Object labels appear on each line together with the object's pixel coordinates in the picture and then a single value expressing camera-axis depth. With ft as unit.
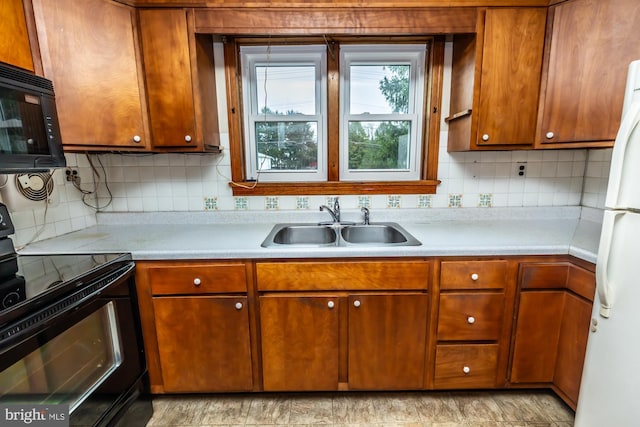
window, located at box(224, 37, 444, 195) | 6.29
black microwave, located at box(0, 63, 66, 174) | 3.48
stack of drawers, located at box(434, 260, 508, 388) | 4.74
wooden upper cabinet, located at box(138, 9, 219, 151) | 5.10
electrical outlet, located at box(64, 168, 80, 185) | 5.89
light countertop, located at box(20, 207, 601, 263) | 4.64
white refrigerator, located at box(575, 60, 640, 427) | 3.34
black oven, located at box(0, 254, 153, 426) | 3.03
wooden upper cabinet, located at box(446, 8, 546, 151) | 5.14
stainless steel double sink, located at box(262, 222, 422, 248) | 6.20
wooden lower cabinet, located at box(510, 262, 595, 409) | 4.54
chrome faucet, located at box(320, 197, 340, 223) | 6.29
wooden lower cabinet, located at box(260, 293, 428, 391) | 4.83
